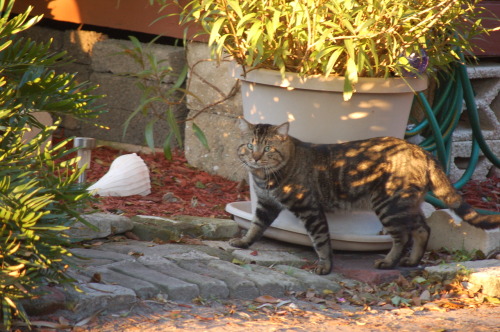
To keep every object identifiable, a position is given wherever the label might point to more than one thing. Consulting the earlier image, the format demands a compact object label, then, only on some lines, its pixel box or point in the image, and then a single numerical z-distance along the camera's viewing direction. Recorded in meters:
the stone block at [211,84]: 10.25
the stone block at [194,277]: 6.14
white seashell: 9.09
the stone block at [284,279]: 6.65
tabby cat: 7.58
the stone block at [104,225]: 7.06
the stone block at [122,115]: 11.30
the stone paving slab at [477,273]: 6.85
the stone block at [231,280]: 6.30
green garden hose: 10.24
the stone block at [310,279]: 6.87
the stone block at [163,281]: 5.95
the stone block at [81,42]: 11.97
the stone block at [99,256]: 6.34
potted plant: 7.14
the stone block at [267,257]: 7.36
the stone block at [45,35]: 12.37
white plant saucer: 7.87
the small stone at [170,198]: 9.35
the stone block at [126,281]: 5.82
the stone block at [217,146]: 10.35
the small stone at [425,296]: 6.74
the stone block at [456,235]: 7.98
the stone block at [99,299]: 5.31
